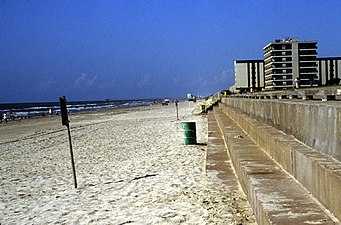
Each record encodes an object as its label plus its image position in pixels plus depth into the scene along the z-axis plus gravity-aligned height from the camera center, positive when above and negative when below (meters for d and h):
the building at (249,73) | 113.56 +2.72
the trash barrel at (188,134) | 13.01 -1.83
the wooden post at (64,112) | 7.34 -0.43
